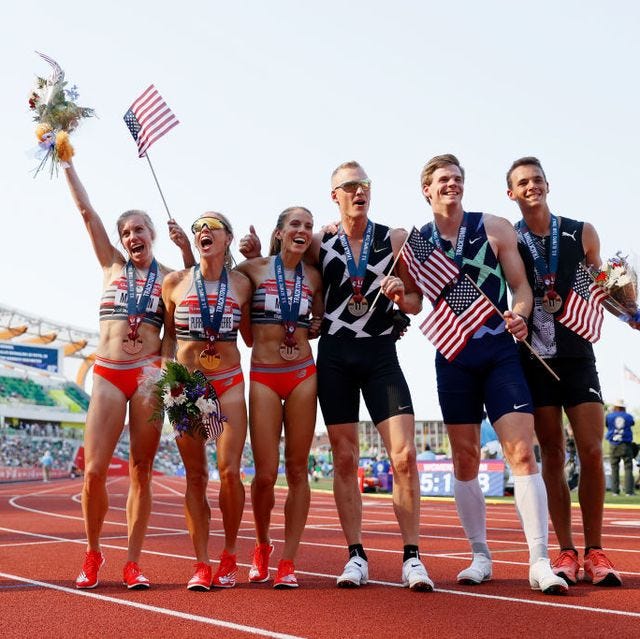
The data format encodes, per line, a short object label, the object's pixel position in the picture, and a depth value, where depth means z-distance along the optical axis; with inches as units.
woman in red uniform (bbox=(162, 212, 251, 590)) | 219.1
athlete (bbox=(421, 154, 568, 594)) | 204.5
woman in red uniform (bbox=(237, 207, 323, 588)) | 222.8
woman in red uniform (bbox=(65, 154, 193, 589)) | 224.5
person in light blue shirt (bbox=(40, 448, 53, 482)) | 1593.3
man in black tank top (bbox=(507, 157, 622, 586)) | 219.0
